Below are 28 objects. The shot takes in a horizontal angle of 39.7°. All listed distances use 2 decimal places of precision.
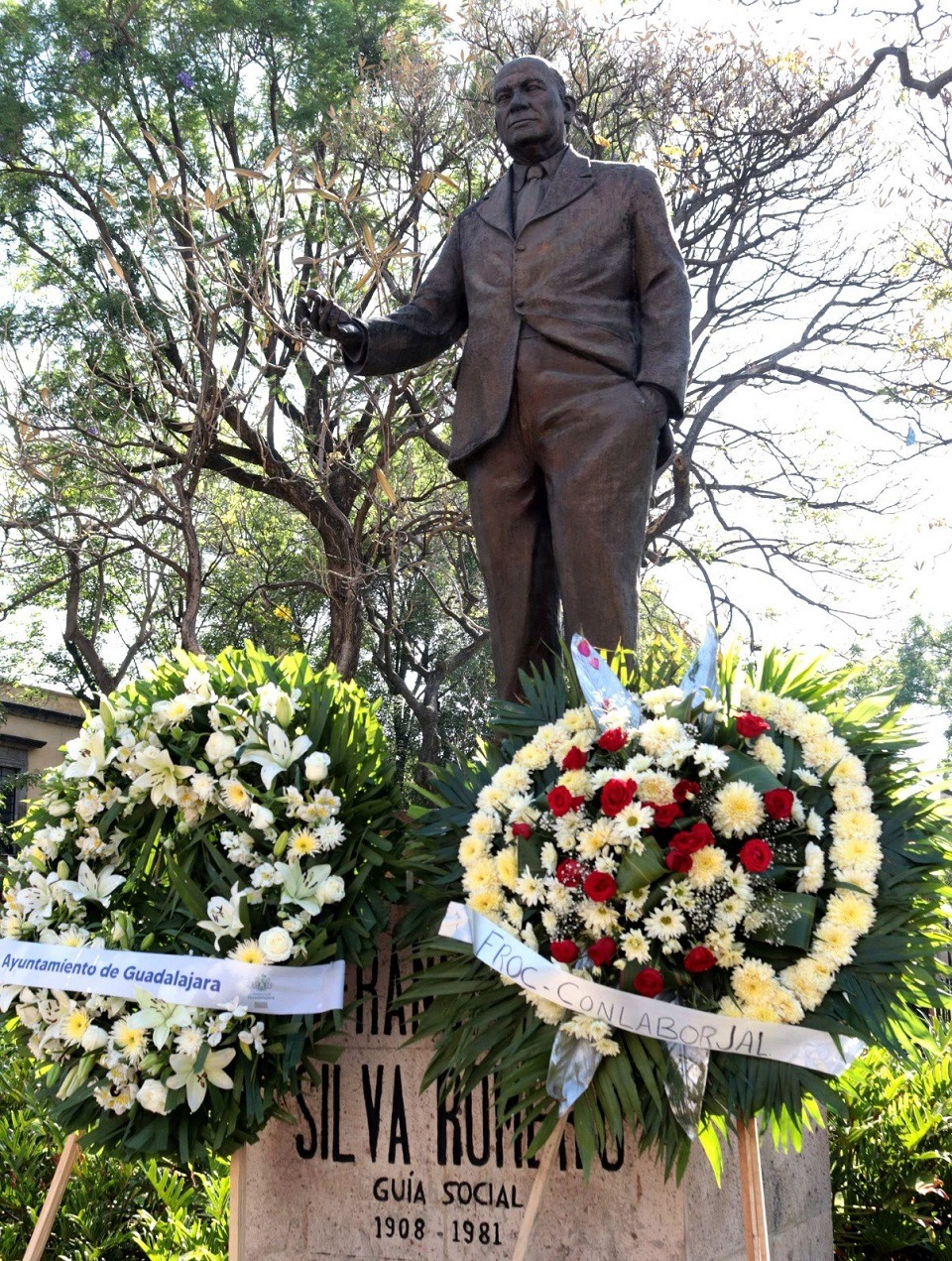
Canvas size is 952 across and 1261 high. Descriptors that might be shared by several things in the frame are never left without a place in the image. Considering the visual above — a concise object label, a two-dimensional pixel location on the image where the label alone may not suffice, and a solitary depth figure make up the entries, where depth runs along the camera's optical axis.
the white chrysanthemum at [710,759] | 2.86
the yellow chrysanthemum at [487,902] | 3.00
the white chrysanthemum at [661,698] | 3.05
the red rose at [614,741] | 2.93
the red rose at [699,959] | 2.73
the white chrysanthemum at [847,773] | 3.01
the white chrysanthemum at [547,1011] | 2.88
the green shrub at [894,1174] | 4.66
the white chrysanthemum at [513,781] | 3.11
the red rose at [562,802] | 2.91
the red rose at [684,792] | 2.87
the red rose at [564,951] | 2.82
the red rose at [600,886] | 2.78
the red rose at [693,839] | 2.75
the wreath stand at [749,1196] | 2.85
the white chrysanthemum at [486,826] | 3.08
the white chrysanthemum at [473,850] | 3.07
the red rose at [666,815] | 2.81
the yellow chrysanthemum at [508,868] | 2.98
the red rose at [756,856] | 2.74
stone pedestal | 3.24
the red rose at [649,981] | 2.74
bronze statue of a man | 3.86
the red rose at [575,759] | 2.98
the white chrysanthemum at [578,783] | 2.92
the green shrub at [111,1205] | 4.69
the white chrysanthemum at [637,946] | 2.76
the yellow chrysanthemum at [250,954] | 3.13
